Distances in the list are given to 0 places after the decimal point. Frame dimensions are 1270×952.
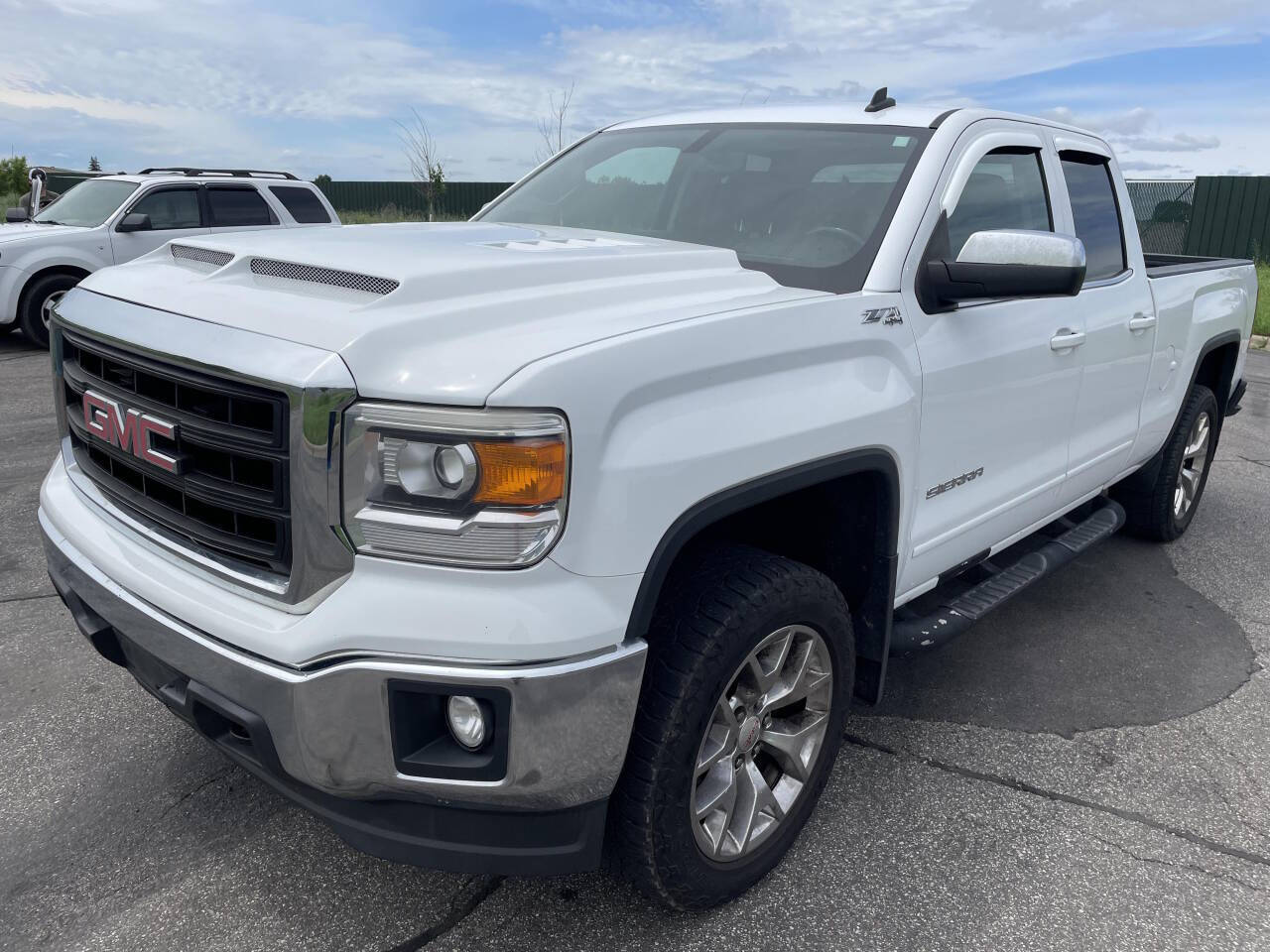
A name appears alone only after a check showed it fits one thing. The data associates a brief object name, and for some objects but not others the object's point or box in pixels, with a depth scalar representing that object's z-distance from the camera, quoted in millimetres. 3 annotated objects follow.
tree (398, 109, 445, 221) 18606
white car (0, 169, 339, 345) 10297
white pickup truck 1819
